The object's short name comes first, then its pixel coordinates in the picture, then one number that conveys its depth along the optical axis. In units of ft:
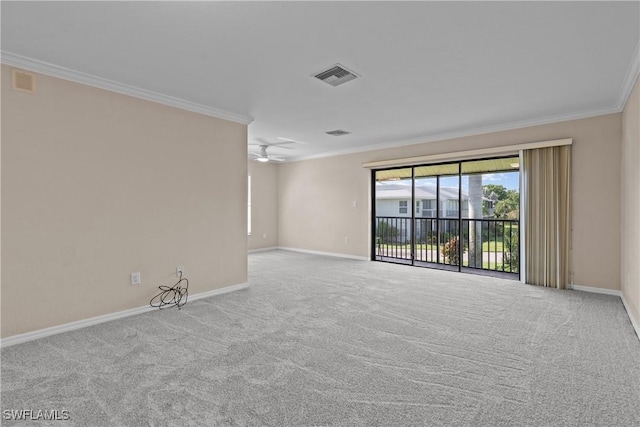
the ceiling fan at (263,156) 21.16
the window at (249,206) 25.63
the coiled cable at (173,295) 11.80
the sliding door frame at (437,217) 16.12
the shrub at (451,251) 20.11
